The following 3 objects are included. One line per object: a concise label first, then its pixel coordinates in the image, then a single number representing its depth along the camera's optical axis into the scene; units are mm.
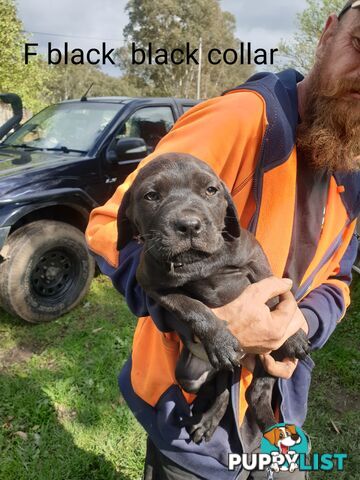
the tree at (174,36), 43938
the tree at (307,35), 17344
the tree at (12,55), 13938
